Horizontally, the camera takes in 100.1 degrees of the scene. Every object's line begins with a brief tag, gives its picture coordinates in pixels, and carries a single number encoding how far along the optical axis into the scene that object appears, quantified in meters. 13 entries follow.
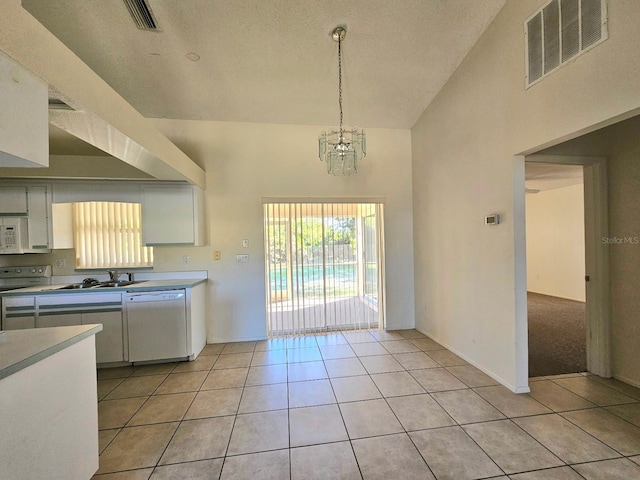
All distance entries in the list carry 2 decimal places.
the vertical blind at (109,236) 3.54
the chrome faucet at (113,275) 3.50
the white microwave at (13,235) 3.06
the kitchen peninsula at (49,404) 1.10
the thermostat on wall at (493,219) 2.60
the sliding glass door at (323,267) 3.99
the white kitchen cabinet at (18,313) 2.87
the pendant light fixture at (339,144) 2.50
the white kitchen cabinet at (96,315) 2.94
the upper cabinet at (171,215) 3.44
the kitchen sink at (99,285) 3.24
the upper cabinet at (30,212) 3.13
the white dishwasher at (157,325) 3.11
